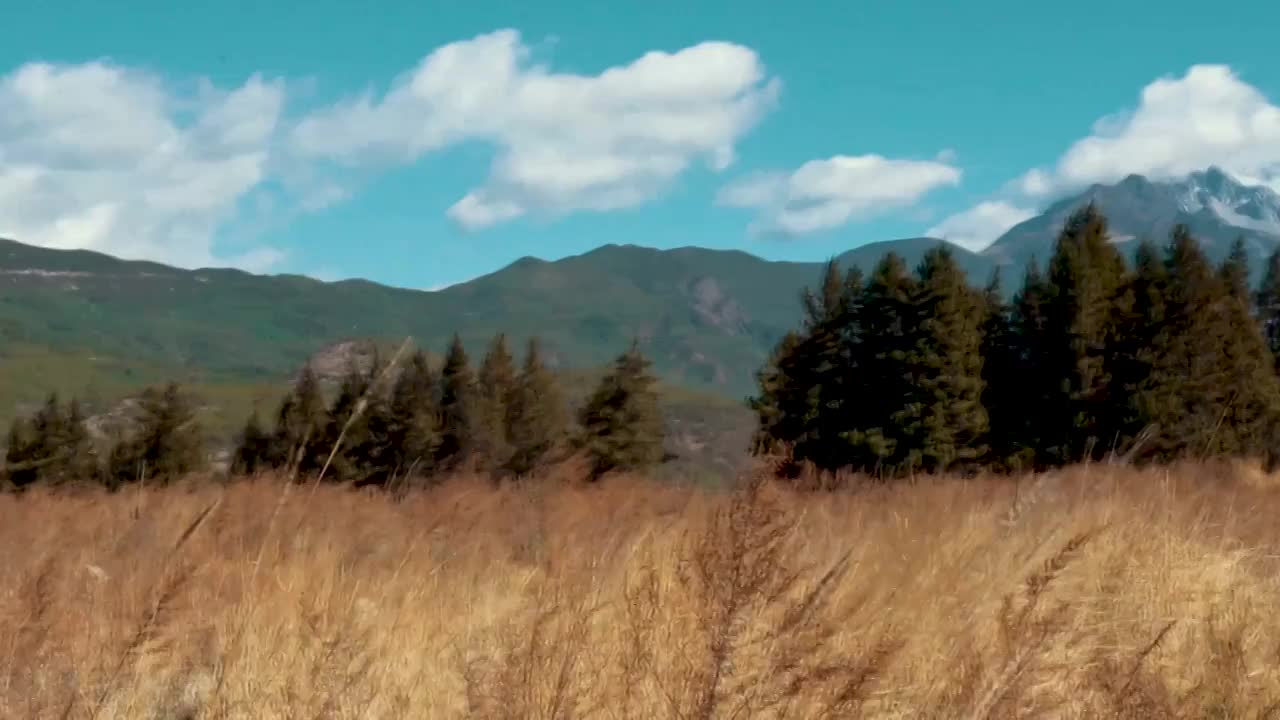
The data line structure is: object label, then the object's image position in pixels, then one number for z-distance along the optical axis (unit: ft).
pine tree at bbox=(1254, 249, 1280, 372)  168.72
